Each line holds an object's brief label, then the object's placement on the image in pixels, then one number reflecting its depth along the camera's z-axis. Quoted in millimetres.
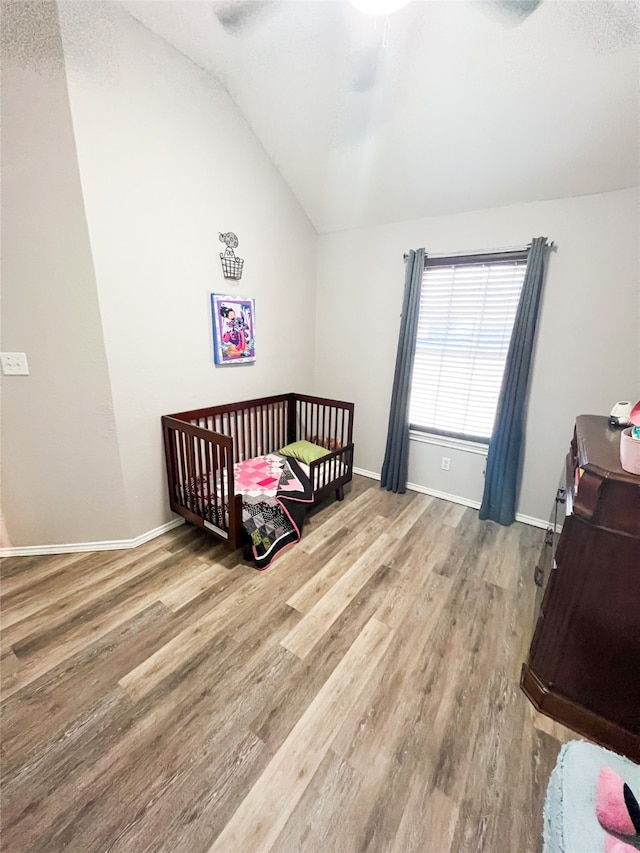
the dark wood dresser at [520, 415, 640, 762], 1070
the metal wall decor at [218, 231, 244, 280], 2324
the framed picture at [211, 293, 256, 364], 2367
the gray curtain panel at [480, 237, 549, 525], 2207
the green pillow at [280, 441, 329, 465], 2674
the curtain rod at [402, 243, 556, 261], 2266
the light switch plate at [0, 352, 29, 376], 1726
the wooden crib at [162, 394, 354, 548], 1987
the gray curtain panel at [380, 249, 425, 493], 2650
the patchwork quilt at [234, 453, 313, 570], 2008
